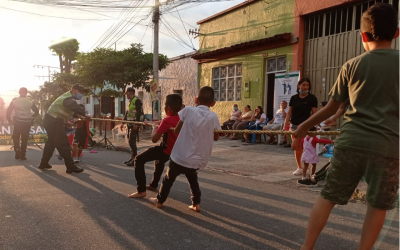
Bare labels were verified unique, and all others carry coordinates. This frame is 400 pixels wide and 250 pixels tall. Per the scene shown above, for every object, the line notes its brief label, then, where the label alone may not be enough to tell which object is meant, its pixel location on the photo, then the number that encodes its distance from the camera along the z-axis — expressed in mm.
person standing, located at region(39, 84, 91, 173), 6844
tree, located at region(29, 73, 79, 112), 31281
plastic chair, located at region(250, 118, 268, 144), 12133
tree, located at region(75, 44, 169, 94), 17828
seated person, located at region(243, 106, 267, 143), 12312
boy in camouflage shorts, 2180
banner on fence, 12365
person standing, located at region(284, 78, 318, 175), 6012
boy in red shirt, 4500
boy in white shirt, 3922
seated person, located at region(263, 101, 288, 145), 11230
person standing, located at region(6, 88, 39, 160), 8922
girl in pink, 5930
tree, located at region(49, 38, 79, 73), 40922
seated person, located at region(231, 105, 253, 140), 12820
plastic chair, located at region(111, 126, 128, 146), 12725
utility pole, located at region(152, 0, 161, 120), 15499
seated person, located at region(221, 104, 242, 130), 13769
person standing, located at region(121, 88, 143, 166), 8094
